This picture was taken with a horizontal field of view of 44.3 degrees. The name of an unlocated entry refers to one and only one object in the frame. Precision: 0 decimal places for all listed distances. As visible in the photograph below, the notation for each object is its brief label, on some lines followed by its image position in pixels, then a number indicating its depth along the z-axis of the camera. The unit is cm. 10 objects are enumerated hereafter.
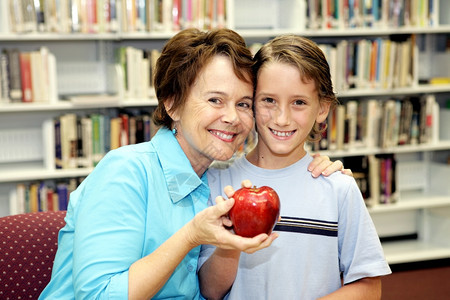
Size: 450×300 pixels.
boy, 136
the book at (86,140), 329
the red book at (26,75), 316
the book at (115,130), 334
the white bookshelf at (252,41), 327
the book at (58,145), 326
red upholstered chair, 145
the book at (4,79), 311
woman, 118
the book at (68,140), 326
